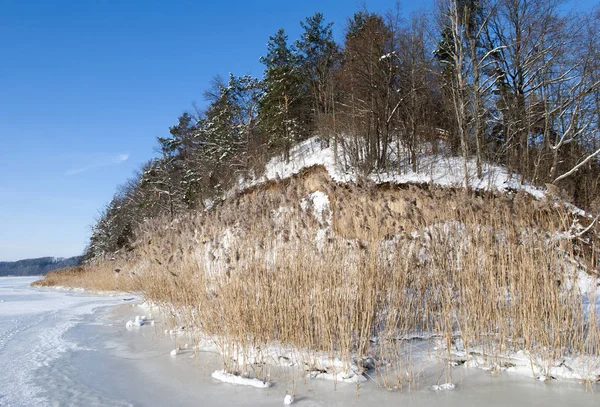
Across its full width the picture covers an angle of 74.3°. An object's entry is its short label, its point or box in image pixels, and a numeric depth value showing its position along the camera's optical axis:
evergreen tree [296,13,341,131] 23.79
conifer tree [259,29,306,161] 22.02
